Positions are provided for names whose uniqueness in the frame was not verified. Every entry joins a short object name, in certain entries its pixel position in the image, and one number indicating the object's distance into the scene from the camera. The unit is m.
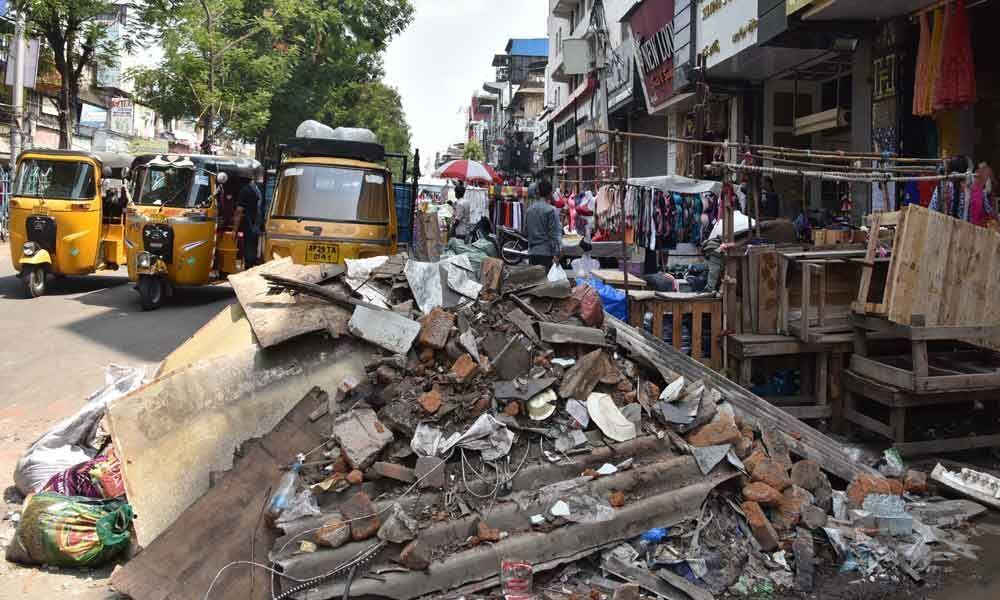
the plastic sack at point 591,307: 6.03
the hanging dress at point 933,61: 8.70
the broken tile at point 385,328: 5.41
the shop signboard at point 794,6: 10.04
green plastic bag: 4.57
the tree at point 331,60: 26.75
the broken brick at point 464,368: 5.18
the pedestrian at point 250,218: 13.56
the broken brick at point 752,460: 5.05
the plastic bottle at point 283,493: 4.36
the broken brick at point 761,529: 4.60
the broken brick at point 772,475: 4.93
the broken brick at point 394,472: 4.55
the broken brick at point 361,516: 4.16
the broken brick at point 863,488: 5.11
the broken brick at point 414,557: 4.06
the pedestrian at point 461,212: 17.83
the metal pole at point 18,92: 18.91
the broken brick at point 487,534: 4.28
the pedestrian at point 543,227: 8.89
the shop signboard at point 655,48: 17.22
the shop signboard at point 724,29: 12.46
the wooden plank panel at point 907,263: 5.82
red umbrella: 20.34
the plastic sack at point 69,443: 5.50
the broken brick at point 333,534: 4.09
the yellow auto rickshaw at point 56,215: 13.33
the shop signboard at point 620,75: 21.30
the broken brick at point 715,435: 5.11
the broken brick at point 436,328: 5.39
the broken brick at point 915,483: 5.48
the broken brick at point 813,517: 4.80
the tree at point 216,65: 21.47
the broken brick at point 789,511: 4.80
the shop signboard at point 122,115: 43.16
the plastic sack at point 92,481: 5.20
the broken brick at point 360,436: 4.61
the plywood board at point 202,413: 4.81
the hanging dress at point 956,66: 8.39
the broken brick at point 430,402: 4.96
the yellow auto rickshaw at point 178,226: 12.28
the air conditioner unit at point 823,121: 12.40
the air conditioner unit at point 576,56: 22.31
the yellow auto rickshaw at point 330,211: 9.93
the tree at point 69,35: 18.77
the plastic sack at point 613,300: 7.30
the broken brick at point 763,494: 4.79
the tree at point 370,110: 31.45
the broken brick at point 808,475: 5.09
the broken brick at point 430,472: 4.54
